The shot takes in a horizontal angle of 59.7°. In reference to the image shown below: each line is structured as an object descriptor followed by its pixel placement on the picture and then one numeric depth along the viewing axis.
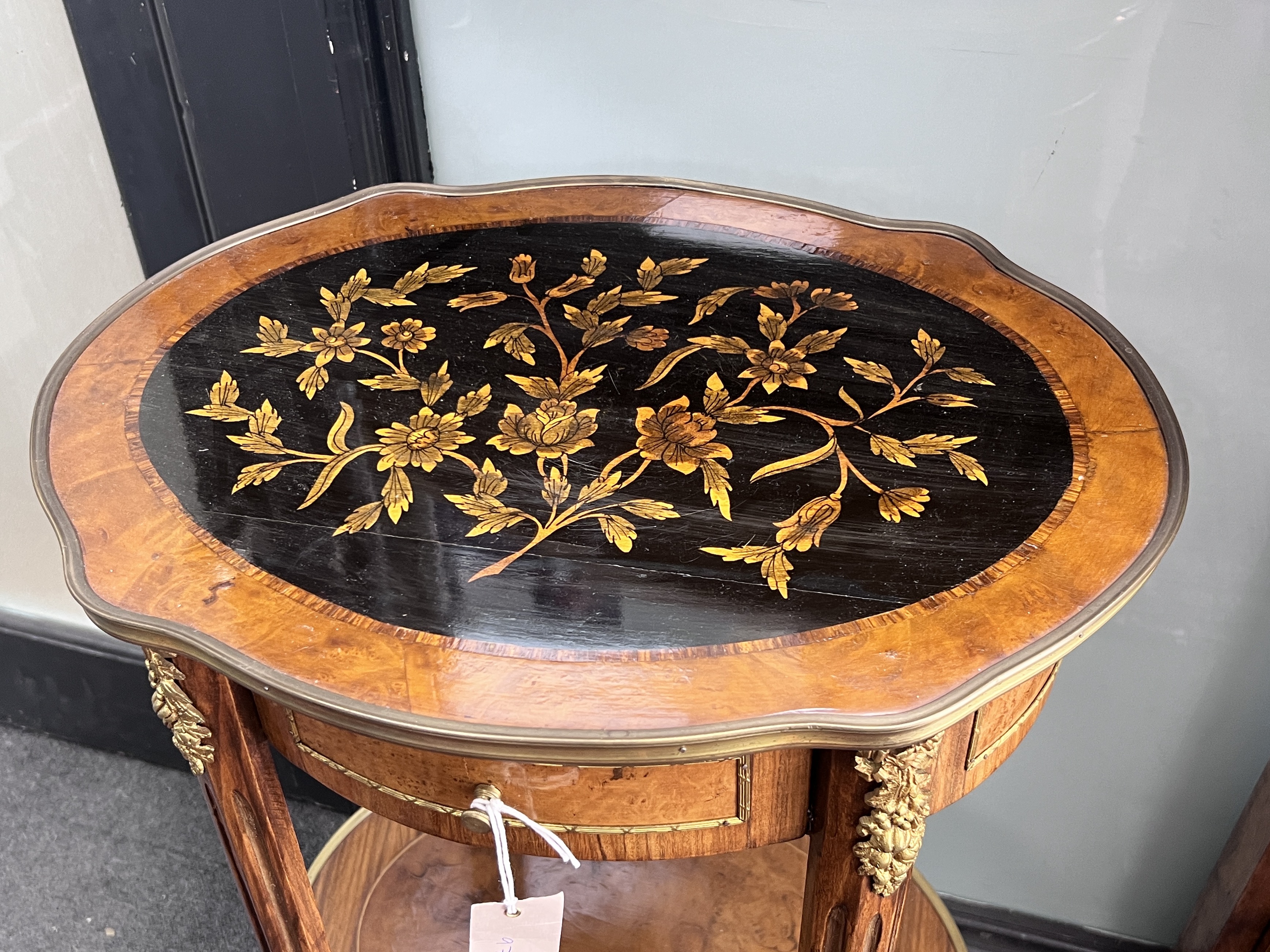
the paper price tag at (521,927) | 0.67
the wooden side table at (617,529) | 0.54
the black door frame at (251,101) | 1.03
